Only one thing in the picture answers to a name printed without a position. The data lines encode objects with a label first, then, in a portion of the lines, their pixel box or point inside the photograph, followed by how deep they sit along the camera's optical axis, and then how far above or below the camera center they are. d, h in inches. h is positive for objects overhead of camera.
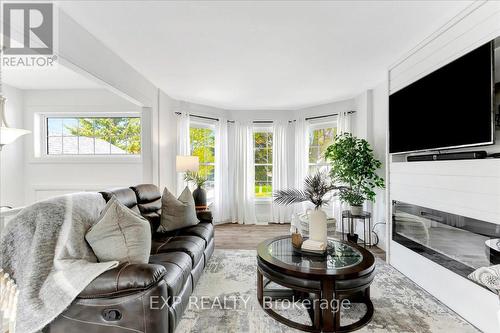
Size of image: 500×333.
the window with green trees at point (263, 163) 212.4 +3.2
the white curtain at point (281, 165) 205.5 +1.4
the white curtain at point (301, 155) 199.6 +9.8
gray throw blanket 55.5 -22.8
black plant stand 142.0 -35.5
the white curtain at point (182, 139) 180.4 +20.8
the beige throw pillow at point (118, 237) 62.9 -18.5
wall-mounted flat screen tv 73.2 +21.8
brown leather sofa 55.7 -32.1
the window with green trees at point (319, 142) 191.9 +19.6
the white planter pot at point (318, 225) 87.1 -21.1
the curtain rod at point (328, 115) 174.6 +39.8
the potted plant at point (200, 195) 163.9 -19.4
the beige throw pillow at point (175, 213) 111.3 -21.8
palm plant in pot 87.4 -14.3
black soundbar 74.1 +3.6
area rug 74.8 -49.2
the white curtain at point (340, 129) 176.1 +27.3
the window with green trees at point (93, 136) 173.6 +22.5
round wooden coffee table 69.9 -33.5
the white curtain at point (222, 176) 198.8 -7.8
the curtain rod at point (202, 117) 190.9 +40.2
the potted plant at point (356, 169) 143.1 -1.4
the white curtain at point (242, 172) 205.3 -4.5
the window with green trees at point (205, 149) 197.4 +14.8
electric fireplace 73.8 -25.8
